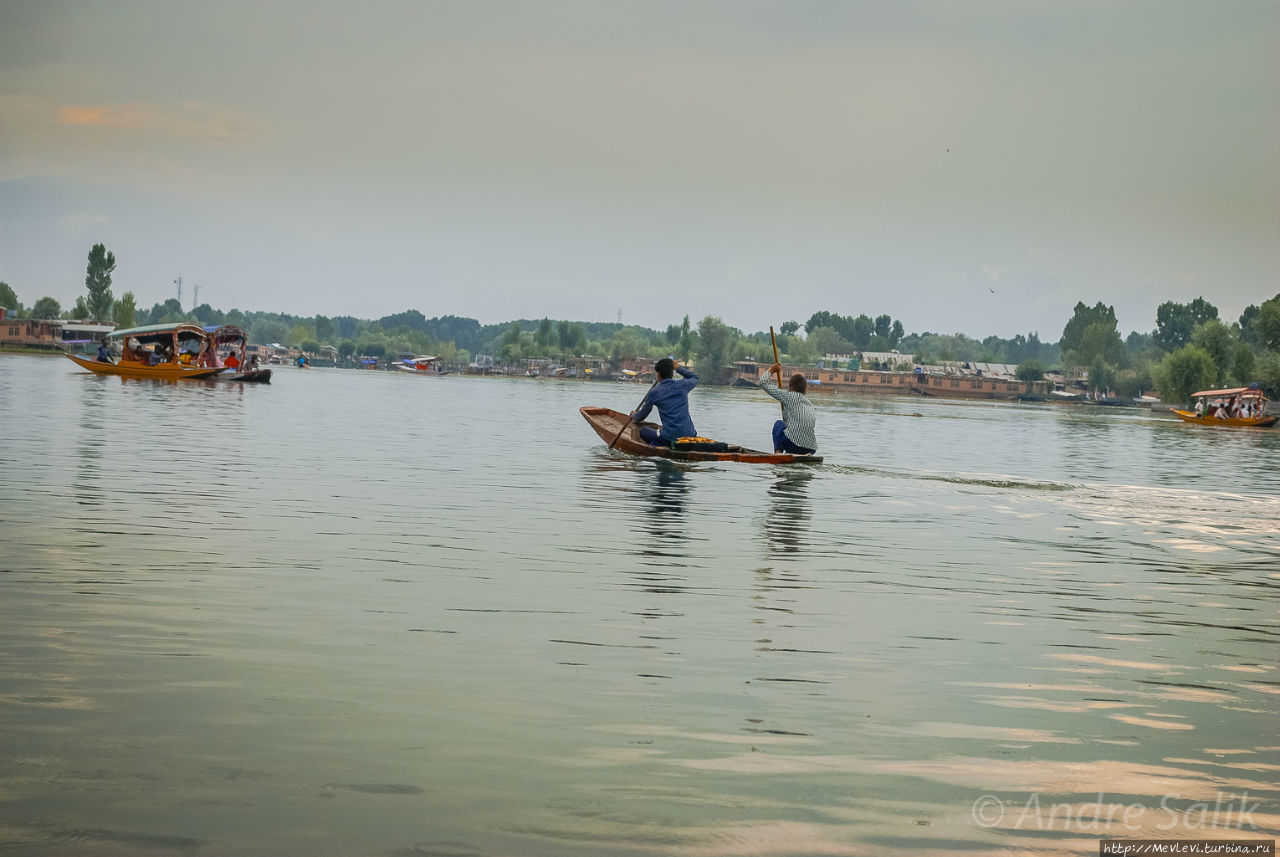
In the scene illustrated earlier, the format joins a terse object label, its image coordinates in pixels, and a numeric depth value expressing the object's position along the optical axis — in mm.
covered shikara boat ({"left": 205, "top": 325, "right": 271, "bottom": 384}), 69312
